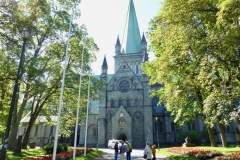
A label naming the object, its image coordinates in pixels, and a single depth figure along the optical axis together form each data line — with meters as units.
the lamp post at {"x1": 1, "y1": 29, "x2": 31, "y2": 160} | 8.31
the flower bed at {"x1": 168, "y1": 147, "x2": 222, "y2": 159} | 13.91
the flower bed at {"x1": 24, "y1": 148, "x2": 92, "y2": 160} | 12.85
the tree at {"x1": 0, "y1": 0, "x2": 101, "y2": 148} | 13.35
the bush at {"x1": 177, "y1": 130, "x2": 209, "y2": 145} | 37.06
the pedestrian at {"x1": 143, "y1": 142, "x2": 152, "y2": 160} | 11.66
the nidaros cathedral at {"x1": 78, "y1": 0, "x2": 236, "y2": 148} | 38.25
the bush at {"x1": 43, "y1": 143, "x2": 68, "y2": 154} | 18.17
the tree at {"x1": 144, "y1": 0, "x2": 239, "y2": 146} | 12.74
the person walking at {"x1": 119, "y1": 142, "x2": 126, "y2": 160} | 13.55
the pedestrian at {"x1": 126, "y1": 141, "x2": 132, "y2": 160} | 13.69
